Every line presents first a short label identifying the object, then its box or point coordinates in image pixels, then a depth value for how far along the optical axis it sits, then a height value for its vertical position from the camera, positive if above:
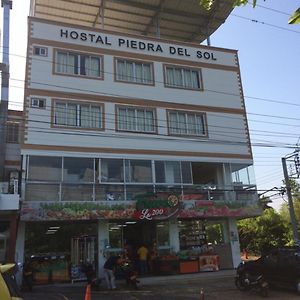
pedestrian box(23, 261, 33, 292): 14.44 -1.10
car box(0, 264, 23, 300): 3.56 -0.38
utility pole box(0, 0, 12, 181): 17.78 +9.75
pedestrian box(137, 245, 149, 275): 17.51 -0.85
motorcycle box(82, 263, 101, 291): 14.23 -1.35
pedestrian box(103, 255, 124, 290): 14.07 -1.11
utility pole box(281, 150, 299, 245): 20.83 +2.48
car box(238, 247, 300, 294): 12.35 -1.20
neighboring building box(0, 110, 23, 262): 14.14 +2.63
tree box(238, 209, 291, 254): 28.29 +0.32
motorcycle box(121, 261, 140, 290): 13.97 -1.32
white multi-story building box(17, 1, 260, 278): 17.02 +5.52
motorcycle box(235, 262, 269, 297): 12.15 -1.70
